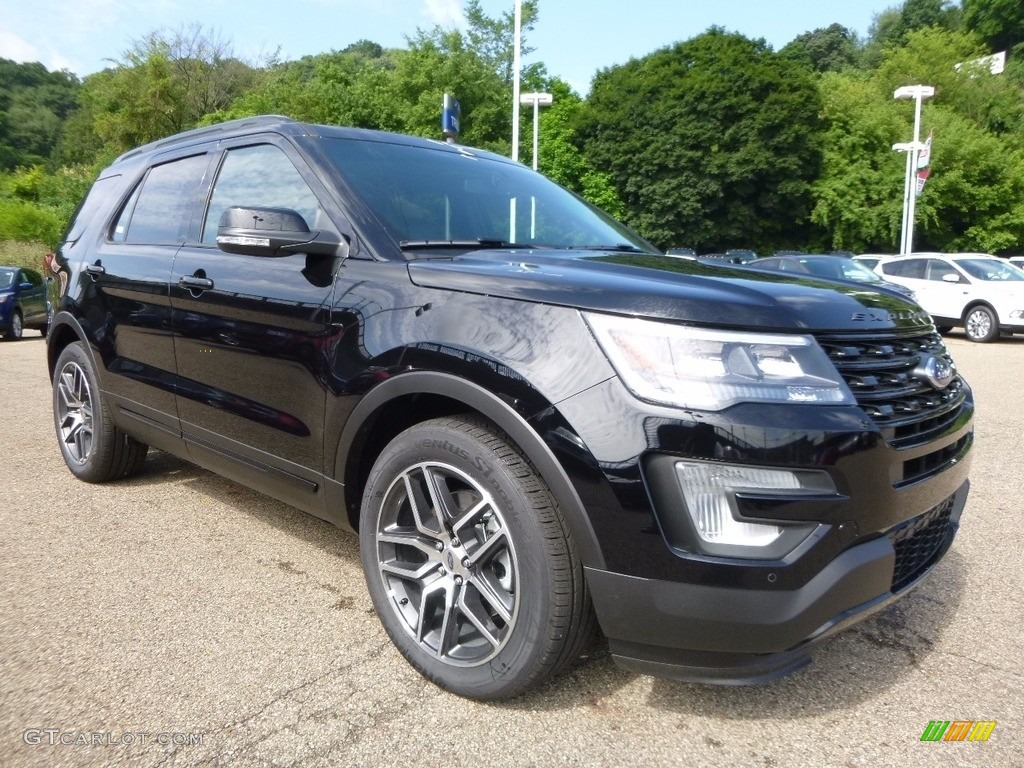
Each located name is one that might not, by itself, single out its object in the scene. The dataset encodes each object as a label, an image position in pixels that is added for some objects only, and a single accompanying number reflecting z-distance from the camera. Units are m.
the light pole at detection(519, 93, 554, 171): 22.34
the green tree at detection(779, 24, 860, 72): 69.94
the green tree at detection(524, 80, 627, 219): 41.06
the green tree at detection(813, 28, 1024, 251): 33.81
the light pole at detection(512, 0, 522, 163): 18.05
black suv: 1.90
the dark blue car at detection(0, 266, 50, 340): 15.17
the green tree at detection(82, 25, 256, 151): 39.34
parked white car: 14.50
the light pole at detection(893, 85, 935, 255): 24.91
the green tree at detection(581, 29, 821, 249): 38.97
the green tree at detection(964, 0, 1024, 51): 60.12
